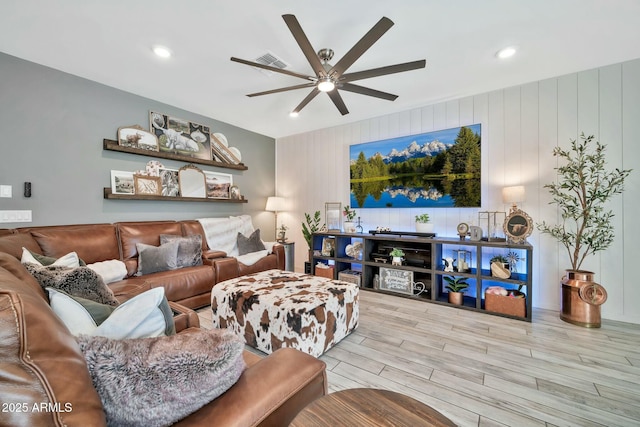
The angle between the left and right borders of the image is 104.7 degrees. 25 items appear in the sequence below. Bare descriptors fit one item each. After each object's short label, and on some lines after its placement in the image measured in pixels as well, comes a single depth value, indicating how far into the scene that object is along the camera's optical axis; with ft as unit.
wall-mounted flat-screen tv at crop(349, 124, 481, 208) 10.43
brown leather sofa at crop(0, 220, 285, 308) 7.34
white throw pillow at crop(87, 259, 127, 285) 7.70
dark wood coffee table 2.37
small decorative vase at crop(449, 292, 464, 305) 9.59
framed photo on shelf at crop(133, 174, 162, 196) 10.36
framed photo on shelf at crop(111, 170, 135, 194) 9.80
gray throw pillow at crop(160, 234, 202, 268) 9.69
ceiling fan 5.36
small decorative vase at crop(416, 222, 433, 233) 10.89
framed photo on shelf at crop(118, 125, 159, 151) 9.93
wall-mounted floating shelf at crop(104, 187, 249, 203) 9.61
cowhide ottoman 5.90
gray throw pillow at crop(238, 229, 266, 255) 12.17
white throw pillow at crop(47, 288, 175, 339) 2.65
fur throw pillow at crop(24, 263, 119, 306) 3.39
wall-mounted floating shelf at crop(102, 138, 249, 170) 9.53
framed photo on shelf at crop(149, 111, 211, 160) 10.98
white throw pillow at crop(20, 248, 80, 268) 4.85
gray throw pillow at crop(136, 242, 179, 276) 8.77
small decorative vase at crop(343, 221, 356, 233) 12.76
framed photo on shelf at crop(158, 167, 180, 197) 11.13
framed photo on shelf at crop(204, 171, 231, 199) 12.90
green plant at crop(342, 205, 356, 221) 13.29
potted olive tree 7.83
